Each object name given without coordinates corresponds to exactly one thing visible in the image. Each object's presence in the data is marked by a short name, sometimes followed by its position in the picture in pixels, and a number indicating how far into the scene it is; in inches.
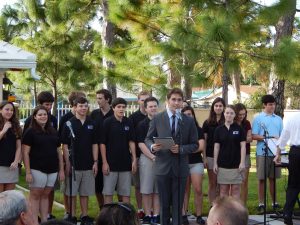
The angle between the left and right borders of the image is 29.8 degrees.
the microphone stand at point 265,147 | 300.5
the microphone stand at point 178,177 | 261.9
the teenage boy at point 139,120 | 314.5
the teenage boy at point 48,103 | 295.1
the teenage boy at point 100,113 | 305.6
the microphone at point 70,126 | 274.1
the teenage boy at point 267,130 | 333.7
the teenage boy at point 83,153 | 290.5
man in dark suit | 263.9
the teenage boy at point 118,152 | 295.0
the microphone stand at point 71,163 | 272.0
